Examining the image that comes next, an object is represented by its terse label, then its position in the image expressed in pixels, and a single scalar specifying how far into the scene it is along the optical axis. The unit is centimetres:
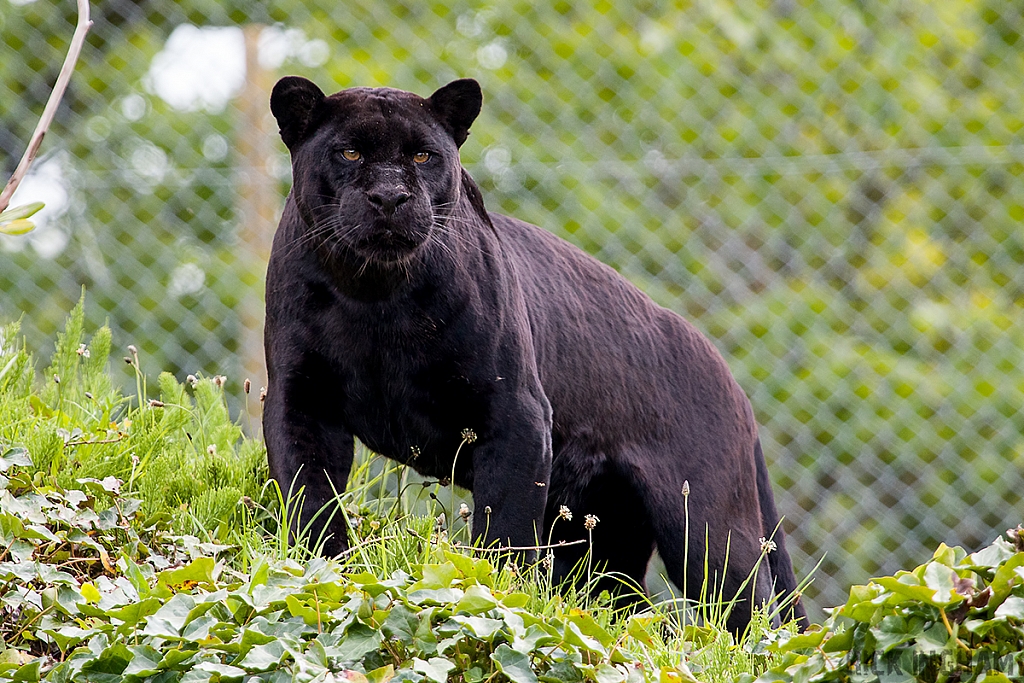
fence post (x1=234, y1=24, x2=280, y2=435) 1711
